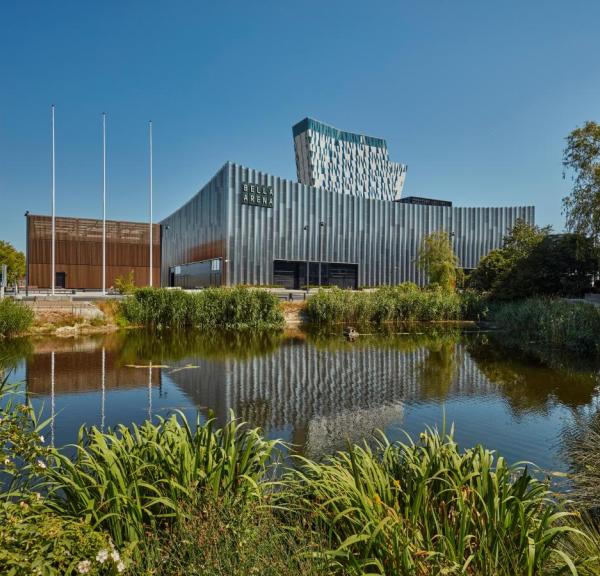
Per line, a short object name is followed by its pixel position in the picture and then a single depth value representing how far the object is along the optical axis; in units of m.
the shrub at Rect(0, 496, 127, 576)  2.53
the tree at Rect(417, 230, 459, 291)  41.72
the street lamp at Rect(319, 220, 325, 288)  49.35
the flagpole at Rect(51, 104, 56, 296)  32.25
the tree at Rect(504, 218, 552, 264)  34.44
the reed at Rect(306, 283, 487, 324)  32.06
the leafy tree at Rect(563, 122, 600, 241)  23.78
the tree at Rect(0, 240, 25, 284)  59.97
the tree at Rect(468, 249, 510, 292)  35.38
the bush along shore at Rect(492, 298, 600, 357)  20.16
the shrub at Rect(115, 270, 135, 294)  30.30
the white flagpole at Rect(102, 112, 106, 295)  34.47
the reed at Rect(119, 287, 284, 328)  28.27
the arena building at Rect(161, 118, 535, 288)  48.56
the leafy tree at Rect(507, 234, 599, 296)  31.33
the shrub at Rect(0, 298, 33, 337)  22.02
